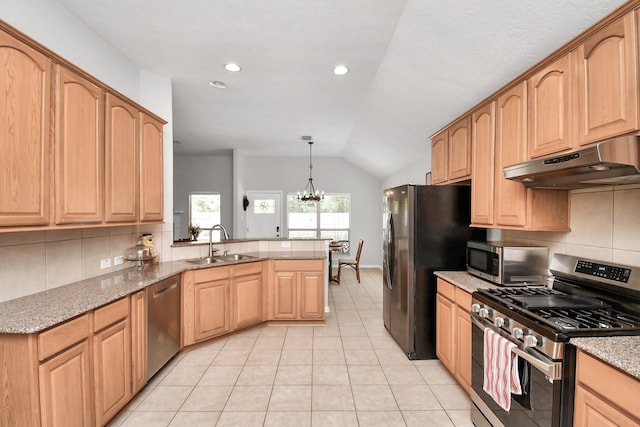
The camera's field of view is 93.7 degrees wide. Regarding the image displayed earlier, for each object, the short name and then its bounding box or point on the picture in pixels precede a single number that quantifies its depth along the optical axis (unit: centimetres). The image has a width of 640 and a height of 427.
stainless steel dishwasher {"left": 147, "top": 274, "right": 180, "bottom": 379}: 243
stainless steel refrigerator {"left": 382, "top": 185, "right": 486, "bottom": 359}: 291
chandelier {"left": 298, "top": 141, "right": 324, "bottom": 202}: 652
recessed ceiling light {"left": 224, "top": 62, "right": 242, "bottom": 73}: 305
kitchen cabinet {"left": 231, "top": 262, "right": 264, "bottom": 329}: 344
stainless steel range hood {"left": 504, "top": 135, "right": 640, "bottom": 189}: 126
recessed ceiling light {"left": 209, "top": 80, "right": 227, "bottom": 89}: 348
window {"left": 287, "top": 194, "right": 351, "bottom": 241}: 787
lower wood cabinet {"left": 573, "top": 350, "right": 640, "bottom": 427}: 108
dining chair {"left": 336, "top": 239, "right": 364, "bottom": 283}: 613
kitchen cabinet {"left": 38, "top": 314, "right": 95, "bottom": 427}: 146
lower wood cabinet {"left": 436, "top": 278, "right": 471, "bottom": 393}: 228
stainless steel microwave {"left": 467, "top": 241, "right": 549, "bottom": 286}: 221
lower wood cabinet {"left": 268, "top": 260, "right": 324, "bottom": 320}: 379
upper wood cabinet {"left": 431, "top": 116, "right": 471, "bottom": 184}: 275
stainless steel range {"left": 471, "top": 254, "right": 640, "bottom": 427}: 134
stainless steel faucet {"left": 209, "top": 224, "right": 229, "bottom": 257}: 357
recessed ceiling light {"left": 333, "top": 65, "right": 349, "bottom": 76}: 311
